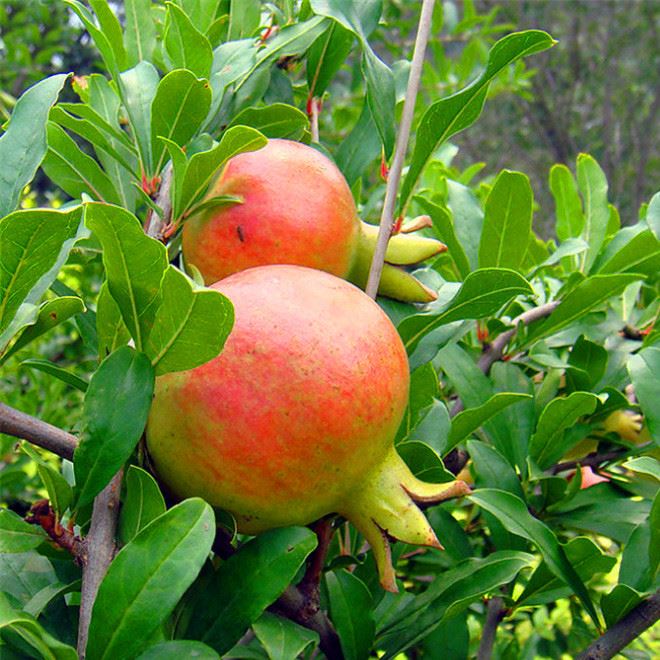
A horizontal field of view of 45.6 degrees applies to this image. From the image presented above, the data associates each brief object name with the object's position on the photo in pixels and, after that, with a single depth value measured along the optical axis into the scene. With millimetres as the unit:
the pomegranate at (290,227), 576
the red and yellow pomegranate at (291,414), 449
